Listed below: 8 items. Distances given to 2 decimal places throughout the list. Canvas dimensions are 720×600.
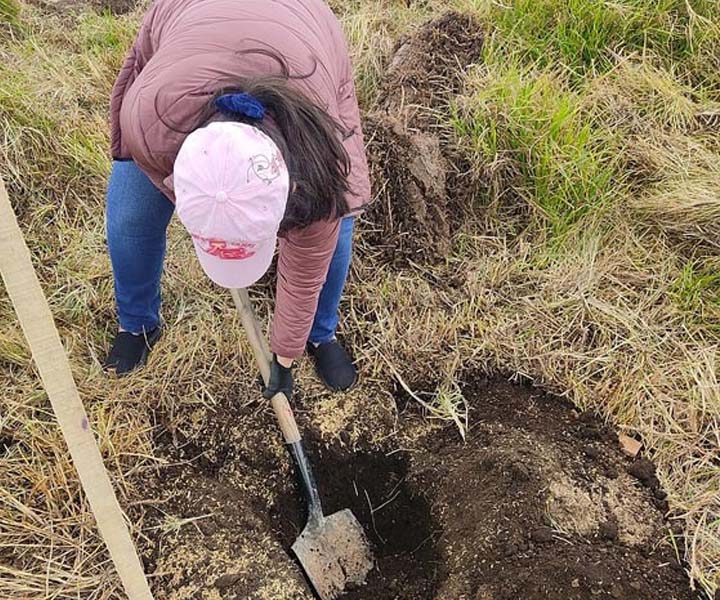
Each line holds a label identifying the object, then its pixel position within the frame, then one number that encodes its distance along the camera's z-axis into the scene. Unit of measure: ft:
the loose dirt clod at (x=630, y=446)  6.64
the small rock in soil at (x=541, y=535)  5.92
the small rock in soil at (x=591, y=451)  6.60
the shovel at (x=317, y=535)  6.24
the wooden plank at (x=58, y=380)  3.29
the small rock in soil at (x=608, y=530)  6.04
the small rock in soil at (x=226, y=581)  5.65
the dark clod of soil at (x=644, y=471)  6.43
